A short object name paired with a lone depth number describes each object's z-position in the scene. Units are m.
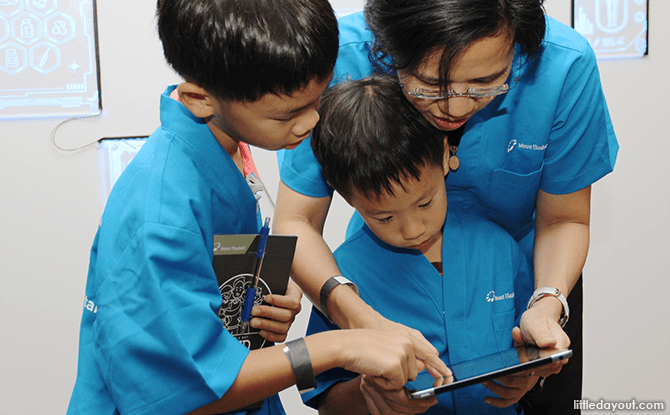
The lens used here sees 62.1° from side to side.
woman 0.92
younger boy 0.96
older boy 0.65
